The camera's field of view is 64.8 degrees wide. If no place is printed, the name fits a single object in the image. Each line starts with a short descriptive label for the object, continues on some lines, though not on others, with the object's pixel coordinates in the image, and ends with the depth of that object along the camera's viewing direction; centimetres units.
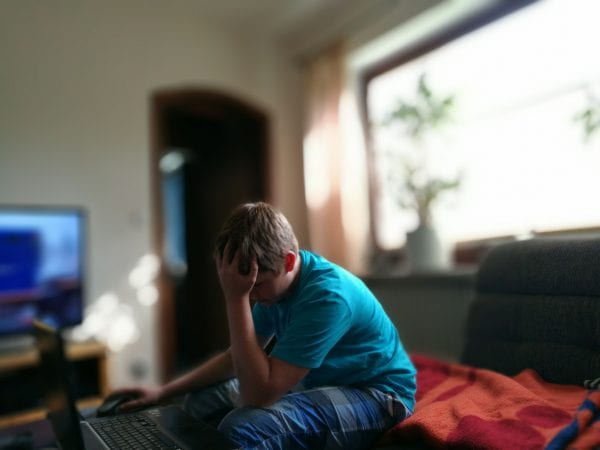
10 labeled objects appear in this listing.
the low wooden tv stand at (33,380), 224
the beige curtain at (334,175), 331
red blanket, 99
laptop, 91
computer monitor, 242
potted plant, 264
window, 234
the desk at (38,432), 131
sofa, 103
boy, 103
